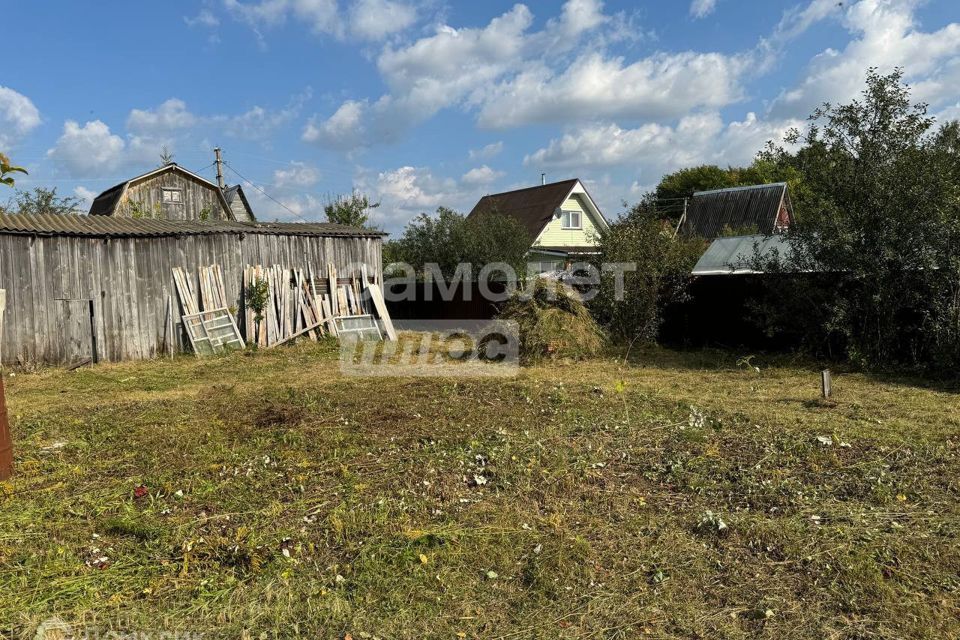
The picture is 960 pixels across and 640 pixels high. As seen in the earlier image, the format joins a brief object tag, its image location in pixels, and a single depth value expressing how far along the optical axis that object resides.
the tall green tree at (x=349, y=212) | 25.25
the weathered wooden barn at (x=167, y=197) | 23.48
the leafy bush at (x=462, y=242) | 18.58
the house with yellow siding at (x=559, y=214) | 27.35
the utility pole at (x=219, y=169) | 27.56
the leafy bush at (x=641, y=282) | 12.16
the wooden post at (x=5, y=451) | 4.68
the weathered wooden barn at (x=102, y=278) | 9.92
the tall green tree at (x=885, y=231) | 8.57
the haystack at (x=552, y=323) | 10.54
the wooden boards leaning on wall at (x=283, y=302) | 11.67
